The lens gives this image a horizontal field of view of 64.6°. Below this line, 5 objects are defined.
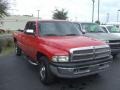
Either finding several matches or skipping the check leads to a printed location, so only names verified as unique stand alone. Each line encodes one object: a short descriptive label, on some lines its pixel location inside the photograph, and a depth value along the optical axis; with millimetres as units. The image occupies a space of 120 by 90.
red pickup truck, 2653
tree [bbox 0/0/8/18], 9407
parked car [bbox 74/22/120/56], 4359
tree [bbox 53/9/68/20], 20673
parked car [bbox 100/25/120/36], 6150
